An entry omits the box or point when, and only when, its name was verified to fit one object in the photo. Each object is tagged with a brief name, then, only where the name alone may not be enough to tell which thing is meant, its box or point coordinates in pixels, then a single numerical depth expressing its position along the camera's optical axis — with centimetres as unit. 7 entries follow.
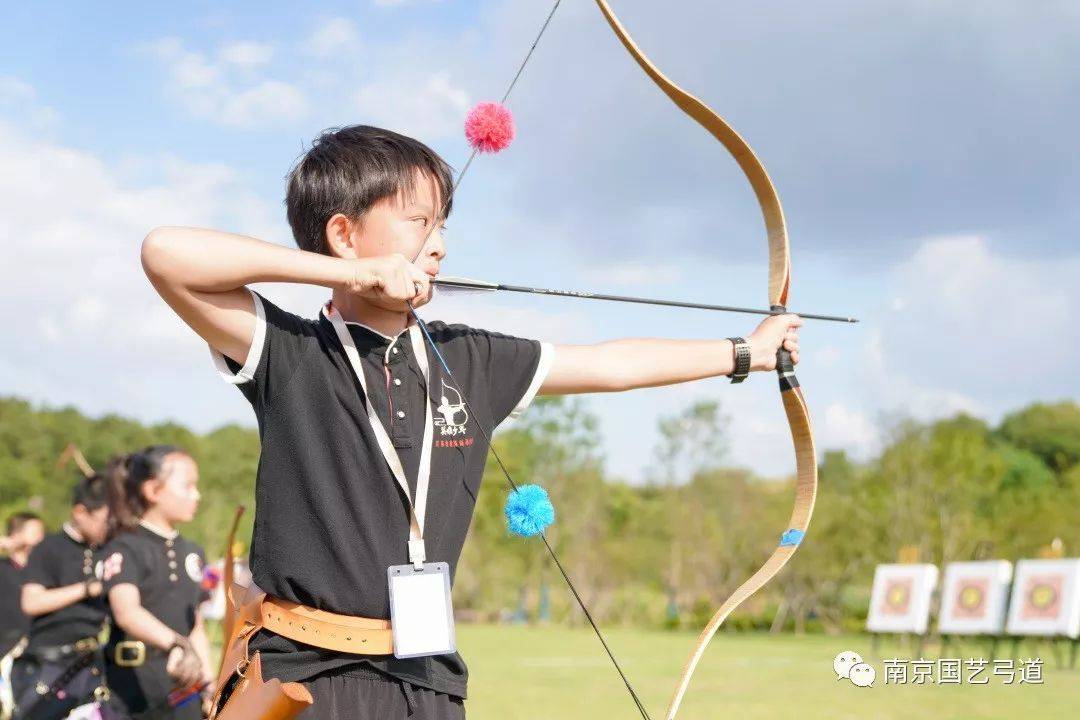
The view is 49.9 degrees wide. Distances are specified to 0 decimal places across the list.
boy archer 200
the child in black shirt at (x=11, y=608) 666
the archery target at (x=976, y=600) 1412
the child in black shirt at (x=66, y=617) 479
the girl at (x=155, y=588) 428
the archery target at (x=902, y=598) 1466
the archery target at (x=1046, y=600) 1313
